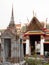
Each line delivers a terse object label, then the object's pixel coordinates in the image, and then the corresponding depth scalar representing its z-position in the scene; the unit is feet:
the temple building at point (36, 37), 59.20
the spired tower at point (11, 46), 34.63
